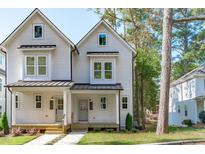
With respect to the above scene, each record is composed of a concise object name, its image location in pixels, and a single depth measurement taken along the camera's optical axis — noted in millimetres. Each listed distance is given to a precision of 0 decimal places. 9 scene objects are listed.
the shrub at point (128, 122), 13452
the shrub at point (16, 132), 11520
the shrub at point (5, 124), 12023
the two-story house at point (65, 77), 13173
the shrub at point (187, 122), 10805
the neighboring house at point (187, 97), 10750
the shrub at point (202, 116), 10305
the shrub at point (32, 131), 11762
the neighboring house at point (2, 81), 13250
